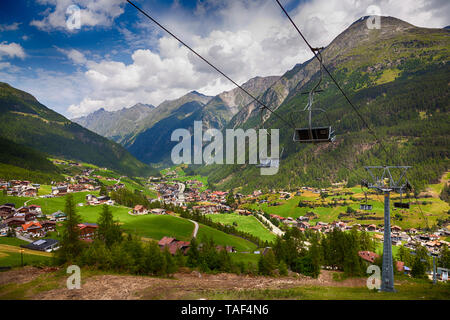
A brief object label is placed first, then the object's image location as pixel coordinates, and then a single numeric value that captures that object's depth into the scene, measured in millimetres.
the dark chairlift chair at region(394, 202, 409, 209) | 25388
